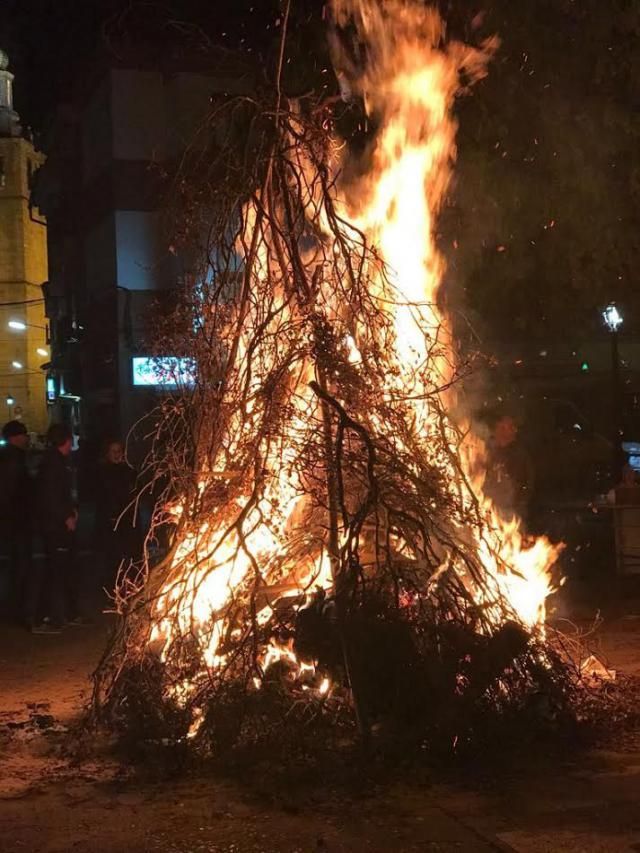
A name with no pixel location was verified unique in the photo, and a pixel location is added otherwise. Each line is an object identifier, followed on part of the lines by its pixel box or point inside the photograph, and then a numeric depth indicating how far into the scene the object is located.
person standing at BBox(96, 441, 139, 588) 9.13
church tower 54.34
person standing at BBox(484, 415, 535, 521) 8.65
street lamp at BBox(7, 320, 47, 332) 50.77
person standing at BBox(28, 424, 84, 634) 8.76
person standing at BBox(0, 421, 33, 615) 9.62
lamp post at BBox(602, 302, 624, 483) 18.17
